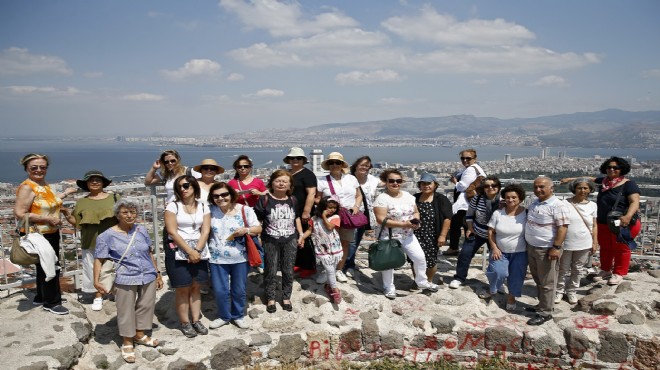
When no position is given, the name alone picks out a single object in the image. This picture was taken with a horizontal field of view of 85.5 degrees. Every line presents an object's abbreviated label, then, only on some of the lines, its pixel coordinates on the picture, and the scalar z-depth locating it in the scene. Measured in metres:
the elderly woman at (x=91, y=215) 4.19
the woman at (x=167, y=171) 4.54
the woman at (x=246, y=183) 4.55
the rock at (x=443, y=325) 4.68
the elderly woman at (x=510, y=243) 4.55
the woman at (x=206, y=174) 4.36
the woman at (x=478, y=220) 4.79
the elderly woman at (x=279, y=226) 4.34
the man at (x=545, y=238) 4.32
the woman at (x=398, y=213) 4.67
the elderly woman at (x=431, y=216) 4.95
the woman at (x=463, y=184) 5.71
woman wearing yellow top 3.80
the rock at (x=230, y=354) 4.11
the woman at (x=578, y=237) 4.74
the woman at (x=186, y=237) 3.89
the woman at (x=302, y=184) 4.76
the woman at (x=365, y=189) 5.17
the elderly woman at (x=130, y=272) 3.70
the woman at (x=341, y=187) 4.87
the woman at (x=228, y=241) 4.11
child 4.62
